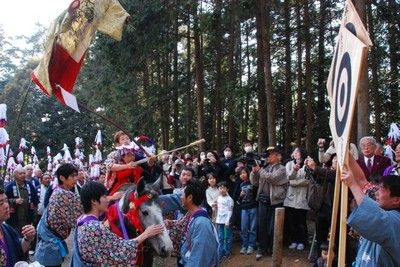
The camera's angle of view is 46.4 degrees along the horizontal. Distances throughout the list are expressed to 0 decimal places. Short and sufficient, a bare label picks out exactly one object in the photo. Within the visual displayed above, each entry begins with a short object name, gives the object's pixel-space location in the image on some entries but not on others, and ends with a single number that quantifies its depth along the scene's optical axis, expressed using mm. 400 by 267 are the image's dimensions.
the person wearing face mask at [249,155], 11234
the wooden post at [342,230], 3006
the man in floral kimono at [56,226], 5770
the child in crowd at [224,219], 10875
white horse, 4984
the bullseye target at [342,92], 3190
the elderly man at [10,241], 4102
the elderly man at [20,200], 9898
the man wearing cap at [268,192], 10070
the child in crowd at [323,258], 7641
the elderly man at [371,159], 7533
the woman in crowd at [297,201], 9891
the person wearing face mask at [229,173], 11734
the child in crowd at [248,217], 10797
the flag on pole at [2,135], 8555
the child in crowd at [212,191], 11305
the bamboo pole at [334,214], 3428
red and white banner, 6430
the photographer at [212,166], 11820
